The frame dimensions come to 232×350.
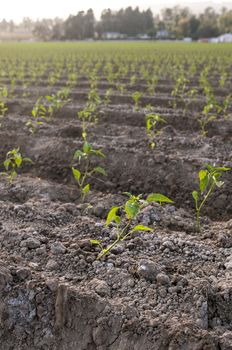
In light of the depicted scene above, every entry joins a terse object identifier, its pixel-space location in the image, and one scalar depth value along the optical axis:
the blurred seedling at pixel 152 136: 5.43
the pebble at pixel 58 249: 3.10
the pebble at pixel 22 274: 2.79
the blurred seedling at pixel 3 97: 7.94
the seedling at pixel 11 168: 4.09
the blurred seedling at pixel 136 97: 7.64
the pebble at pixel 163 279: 2.76
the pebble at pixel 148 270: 2.83
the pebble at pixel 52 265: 2.94
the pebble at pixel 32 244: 3.17
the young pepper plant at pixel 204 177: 3.48
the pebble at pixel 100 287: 2.69
